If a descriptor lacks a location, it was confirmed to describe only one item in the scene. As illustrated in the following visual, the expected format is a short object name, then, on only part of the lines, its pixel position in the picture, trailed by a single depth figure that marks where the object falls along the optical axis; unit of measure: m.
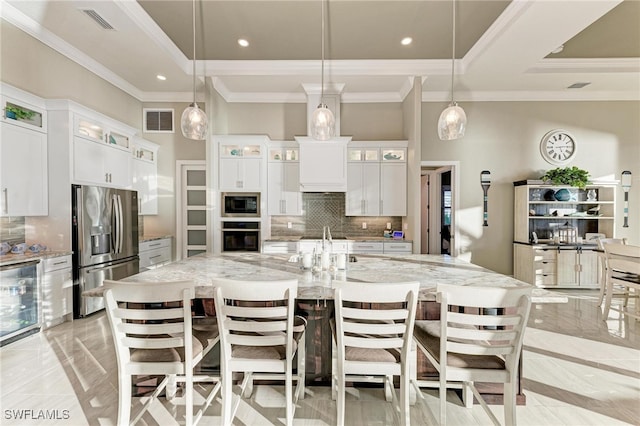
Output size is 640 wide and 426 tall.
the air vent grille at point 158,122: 5.83
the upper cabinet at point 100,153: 3.91
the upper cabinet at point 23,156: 3.28
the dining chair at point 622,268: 3.50
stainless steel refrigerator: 3.83
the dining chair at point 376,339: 1.69
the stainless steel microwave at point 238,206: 5.36
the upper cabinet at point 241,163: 5.31
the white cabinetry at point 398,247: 5.09
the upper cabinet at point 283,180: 5.58
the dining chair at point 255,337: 1.73
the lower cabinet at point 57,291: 3.49
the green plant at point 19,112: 3.32
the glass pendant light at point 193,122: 2.90
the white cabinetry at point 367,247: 5.21
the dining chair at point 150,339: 1.72
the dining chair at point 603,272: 4.00
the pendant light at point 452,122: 2.83
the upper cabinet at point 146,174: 5.21
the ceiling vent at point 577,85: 5.35
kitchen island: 2.02
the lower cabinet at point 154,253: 5.06
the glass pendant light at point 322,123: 2.91
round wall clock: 5.70
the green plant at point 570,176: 5.24
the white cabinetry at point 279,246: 5.26
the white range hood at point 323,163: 5.39
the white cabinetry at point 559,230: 5.21
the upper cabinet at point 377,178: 5.53
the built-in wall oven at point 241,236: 5.31
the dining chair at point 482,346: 1.63
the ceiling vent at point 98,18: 3.37
